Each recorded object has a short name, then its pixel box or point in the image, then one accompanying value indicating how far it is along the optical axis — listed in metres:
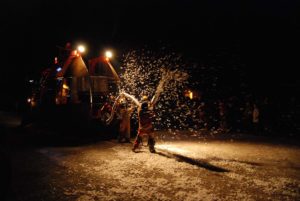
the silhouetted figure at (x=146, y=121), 9.80
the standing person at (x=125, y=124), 12.01
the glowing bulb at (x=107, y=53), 12.46
